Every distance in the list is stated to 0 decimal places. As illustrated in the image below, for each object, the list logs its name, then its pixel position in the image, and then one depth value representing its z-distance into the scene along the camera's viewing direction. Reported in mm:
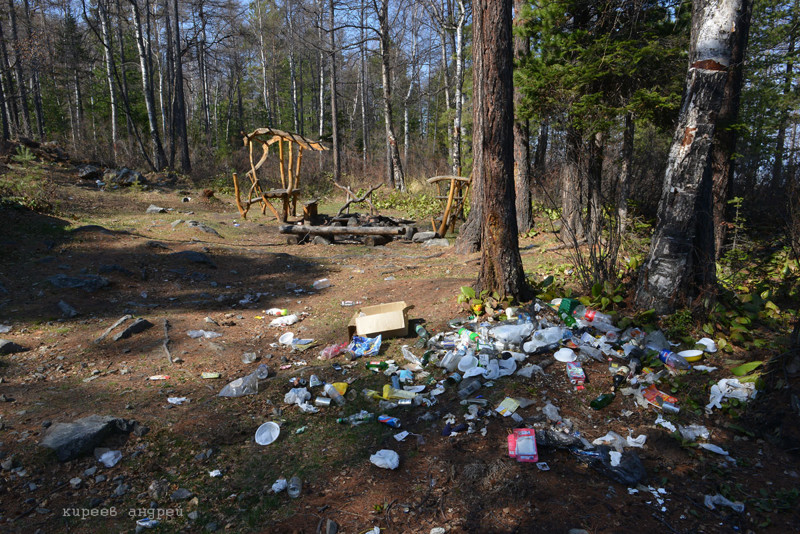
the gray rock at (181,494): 2578
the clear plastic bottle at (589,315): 4148
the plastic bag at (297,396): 3521
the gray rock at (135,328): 4737
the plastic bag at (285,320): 5383
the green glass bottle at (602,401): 3176
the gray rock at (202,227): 10188
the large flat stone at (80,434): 2816
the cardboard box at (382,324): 4465
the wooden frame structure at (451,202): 9932
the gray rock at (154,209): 12220
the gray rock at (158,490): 2584
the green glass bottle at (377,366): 3950
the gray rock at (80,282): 5926
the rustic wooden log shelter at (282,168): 11715
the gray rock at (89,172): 15383
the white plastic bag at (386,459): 2752
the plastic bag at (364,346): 4285
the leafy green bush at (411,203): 14586
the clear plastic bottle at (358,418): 3247
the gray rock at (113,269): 6496
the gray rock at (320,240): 10370
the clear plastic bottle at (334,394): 3502
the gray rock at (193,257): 7538
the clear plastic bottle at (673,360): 3496
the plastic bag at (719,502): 2303
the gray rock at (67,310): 5324
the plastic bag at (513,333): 4004
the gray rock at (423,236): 10391
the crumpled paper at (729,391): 3049
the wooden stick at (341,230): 9845
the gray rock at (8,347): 4336
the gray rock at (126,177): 15438
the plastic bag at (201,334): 4867
